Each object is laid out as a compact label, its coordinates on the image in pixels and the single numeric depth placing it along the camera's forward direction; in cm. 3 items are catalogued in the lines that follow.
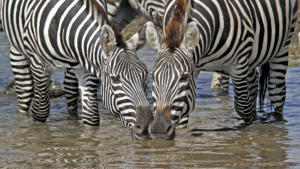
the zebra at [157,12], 2112
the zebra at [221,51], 1387
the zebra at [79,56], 1430
